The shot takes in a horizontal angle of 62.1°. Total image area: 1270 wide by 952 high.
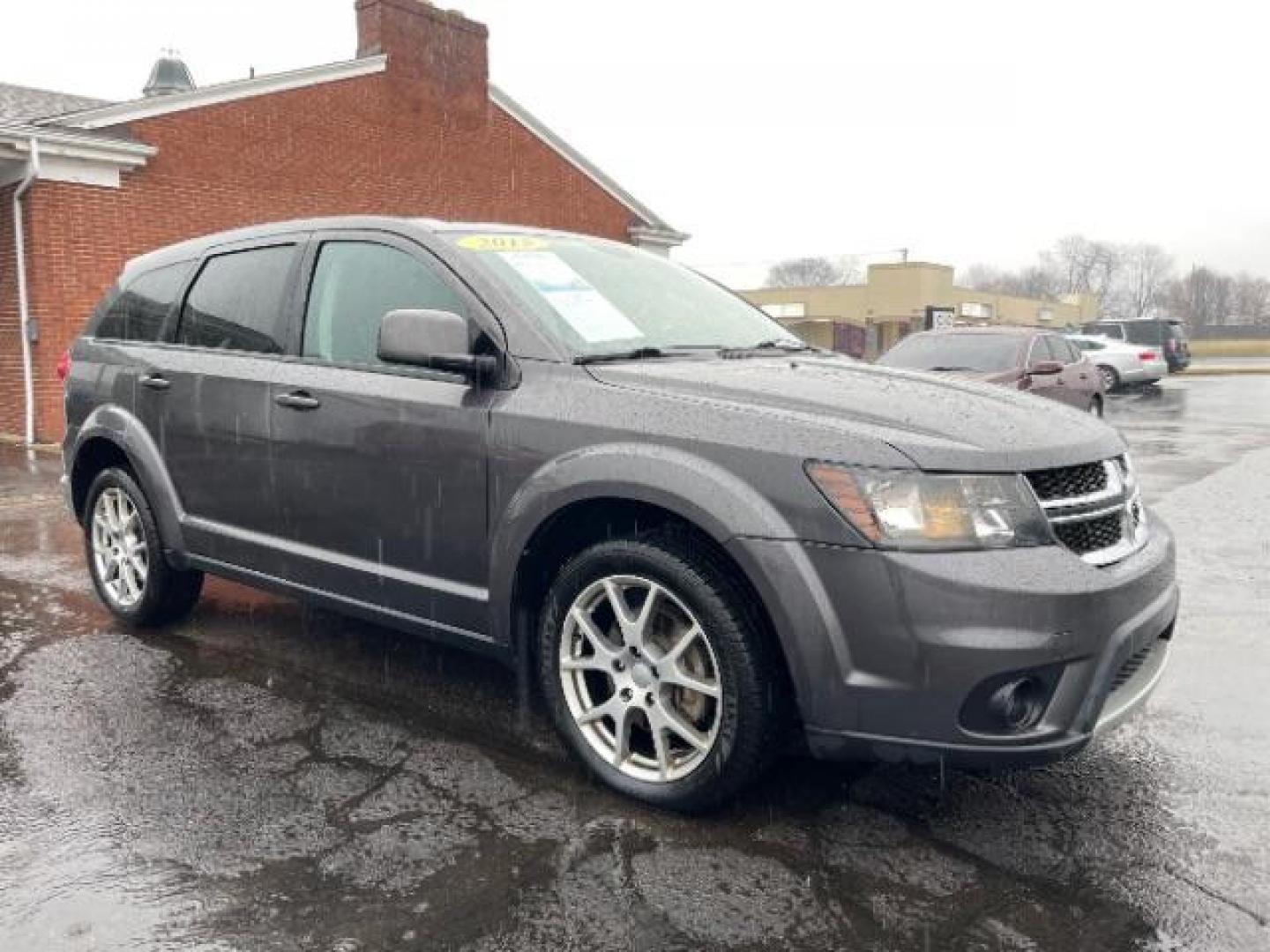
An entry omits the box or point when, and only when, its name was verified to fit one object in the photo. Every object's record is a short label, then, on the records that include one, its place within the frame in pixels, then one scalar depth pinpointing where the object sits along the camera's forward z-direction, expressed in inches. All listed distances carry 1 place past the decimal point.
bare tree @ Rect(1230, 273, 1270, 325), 3917.3
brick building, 462.0
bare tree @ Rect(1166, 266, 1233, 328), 3964.1
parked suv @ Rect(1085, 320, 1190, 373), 1055.6
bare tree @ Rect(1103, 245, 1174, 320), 4483.3
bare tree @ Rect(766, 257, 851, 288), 3361.2
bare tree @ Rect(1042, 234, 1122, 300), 4478.3
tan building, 1653.5
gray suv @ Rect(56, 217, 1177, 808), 101.6
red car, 420.2
